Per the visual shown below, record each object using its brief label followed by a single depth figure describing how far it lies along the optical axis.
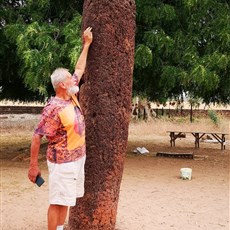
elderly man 4.27
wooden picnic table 17.81
